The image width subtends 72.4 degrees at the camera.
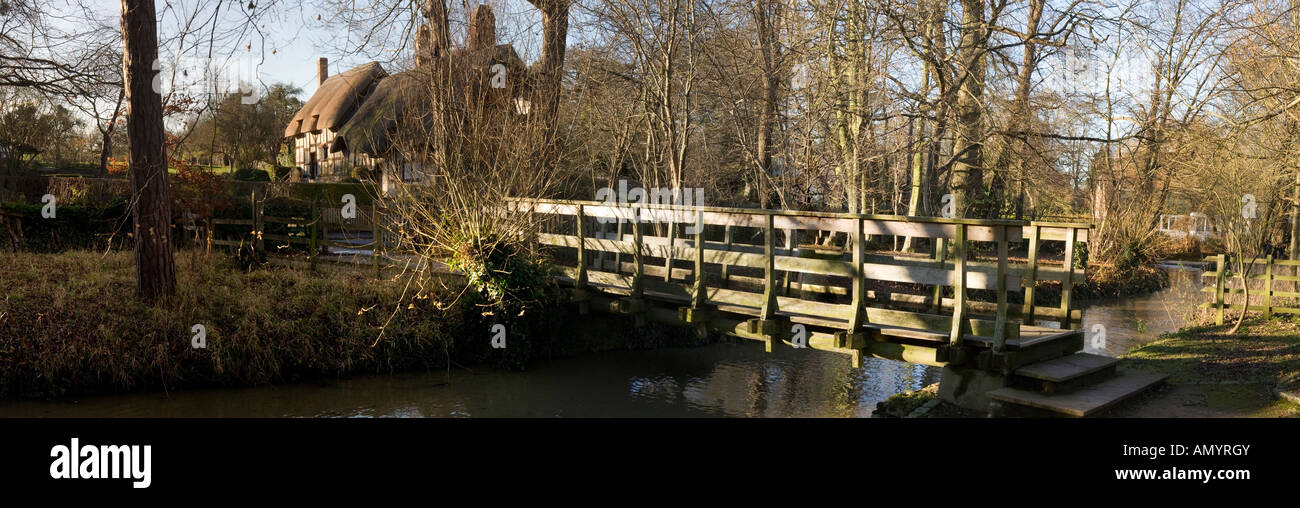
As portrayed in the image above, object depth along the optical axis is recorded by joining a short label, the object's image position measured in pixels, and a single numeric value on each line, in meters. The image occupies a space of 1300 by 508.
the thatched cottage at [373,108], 11.73
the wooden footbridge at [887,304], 7.81
